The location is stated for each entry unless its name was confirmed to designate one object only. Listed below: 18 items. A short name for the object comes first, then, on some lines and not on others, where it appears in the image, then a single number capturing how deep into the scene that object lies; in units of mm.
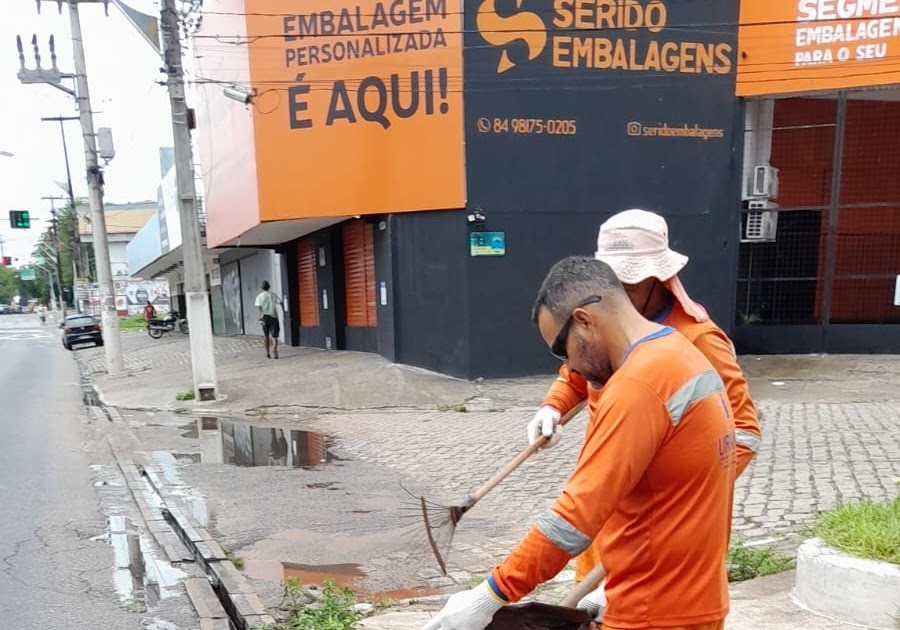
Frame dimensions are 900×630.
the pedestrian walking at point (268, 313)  14734
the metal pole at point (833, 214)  11953
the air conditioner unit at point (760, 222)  11930
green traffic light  27094
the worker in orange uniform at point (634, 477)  1427
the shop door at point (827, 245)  12375
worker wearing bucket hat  2141
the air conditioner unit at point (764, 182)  11727
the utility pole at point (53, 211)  42569
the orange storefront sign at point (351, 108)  10969
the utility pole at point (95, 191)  15547
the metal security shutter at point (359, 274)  13500
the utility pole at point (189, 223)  10266
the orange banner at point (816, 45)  10914
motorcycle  26438
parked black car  25547
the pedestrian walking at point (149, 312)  28491
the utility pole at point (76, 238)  28422
